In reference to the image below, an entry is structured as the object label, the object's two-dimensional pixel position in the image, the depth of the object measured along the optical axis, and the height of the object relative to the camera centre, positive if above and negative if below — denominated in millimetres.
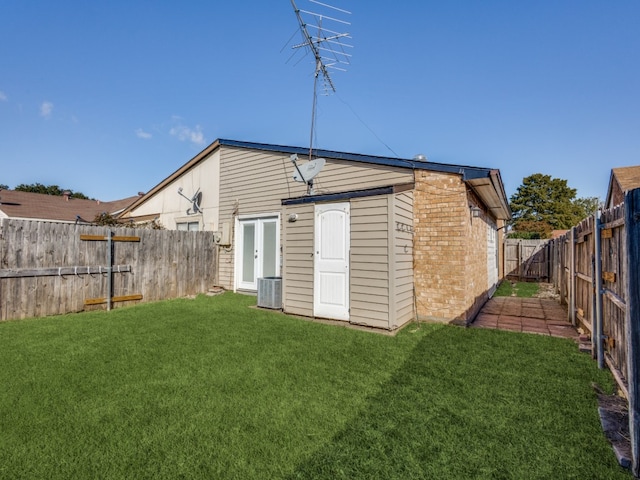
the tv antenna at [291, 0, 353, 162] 6355 +4791
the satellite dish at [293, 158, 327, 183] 6754 +1832
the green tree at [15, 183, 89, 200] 42219 +8473
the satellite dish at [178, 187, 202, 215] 10530 +1700
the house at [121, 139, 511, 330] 5344 +214
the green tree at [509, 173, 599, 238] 29375 +4984
